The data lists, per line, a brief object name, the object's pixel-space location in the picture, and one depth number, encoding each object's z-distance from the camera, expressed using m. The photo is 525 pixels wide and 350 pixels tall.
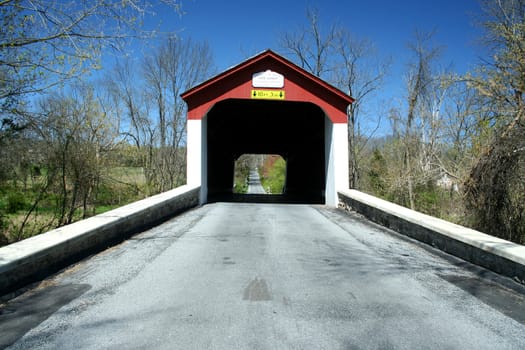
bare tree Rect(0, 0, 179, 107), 5.64
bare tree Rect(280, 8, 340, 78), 25.20
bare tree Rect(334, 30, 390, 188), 24.25
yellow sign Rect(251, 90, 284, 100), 11.77
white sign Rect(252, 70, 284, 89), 11.73
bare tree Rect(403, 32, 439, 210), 14.10
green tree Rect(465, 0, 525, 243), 6.52
